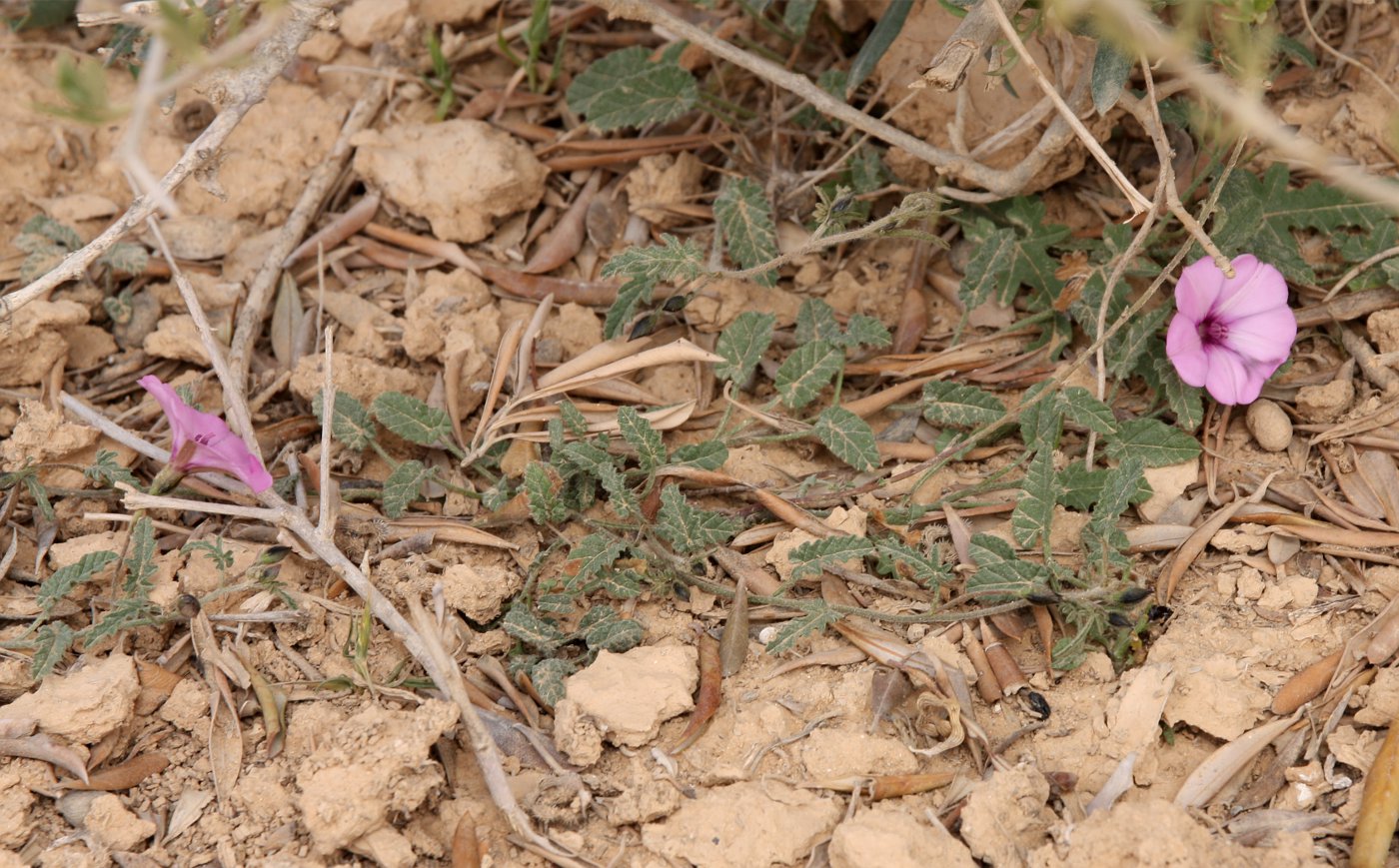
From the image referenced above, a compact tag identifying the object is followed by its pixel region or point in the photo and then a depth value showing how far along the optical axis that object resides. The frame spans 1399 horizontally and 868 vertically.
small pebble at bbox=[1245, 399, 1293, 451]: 1.56
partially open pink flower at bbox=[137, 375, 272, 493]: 1.54
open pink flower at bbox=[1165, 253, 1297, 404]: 1.56
